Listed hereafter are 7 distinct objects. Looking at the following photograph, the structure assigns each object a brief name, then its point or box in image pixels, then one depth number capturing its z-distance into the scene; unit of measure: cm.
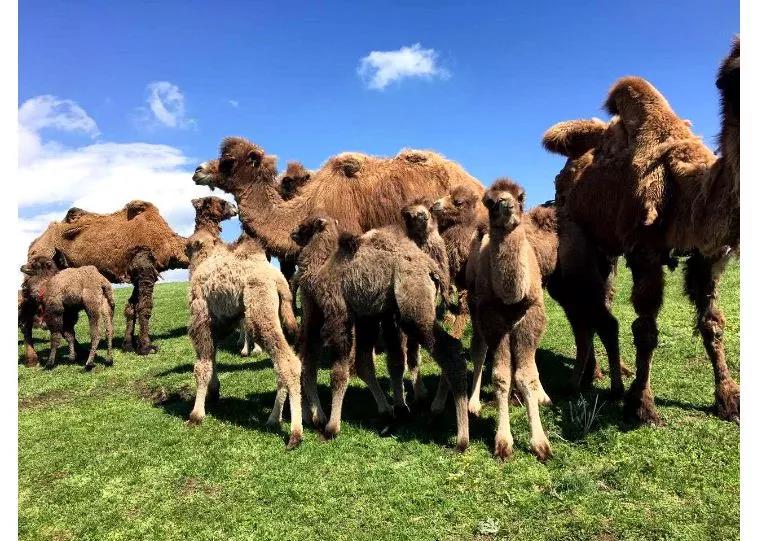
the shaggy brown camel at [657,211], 512
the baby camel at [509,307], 518
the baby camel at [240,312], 663
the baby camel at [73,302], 1165
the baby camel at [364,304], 607
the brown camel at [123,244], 1388
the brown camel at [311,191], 902
